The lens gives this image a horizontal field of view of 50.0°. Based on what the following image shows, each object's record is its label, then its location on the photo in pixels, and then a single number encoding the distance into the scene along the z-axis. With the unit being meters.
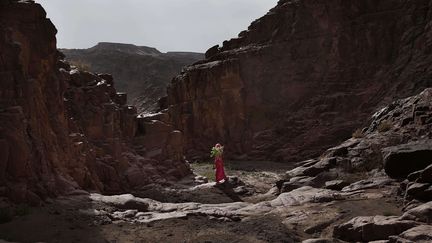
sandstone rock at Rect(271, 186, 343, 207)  12.61
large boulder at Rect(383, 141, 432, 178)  11.48
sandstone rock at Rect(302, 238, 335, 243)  9.02
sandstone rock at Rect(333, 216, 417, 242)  8.64
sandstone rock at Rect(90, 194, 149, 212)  13.87
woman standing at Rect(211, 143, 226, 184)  21.94
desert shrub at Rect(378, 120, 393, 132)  16.77
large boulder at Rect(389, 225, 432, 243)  7.76
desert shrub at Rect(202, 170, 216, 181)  25.69
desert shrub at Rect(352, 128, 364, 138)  18.48
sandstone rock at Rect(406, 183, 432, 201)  9.76
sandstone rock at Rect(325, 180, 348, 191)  13.97
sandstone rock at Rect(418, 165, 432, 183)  10.22
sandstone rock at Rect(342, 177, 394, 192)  12.73
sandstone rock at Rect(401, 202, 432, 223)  8.71
